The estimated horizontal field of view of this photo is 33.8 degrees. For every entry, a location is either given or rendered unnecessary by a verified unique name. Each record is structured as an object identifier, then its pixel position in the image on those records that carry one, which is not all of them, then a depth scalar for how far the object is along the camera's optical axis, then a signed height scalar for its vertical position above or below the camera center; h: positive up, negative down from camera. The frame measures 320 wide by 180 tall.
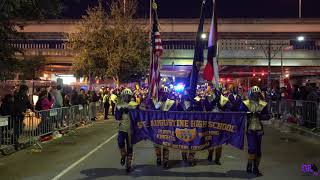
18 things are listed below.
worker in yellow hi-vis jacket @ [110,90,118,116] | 31.58 +0.02
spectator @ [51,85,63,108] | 20.34 -0.04
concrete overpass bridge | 63.81 +7.40
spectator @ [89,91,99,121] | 28.09 -0.37
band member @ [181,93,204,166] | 12.14 -0.24
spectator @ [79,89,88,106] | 25.35 -0.04
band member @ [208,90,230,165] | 12.45 -0.17
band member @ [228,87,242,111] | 11.22 -0.14
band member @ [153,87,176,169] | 11.70 -0.26
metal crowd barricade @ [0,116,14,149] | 14.14 -0.96
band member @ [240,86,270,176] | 10.63 -0.50
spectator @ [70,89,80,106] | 24.83 -0.09
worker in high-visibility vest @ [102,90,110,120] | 30.20 -0.39
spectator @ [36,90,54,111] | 19.33 -0.22
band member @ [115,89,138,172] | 11.12 -0.73
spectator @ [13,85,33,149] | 15.17 -0.41
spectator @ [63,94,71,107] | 22.94 -0.21
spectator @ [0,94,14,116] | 15.32 -0.27
